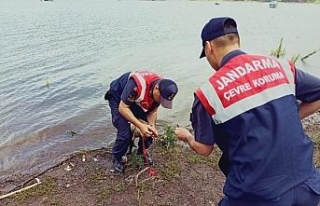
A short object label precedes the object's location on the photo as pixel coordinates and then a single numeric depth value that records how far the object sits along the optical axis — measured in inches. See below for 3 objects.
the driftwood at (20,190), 194.6
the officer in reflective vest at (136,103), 173.3
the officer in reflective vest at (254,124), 83.7
